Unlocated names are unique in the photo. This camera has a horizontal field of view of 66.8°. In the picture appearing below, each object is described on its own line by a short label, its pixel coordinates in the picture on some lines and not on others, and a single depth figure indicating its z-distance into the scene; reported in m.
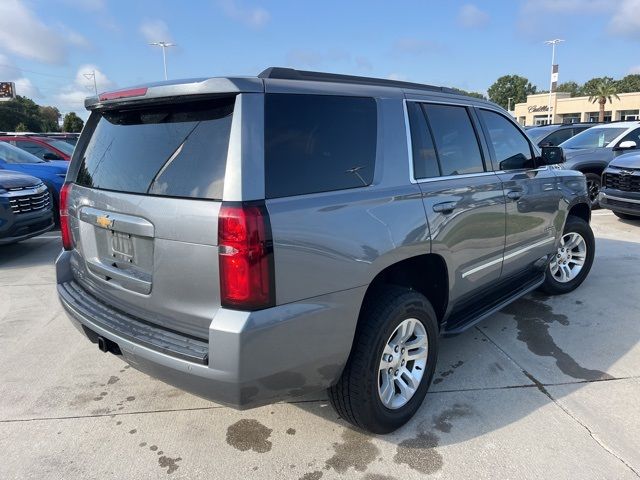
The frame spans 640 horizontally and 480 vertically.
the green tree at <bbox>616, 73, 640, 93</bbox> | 88.50
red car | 10.51
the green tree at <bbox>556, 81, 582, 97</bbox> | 114.50
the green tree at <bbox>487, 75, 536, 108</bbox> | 114.11
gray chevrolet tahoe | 2.08
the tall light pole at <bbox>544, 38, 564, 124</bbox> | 48.44
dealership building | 60.78
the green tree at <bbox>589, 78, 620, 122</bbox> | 59.38
